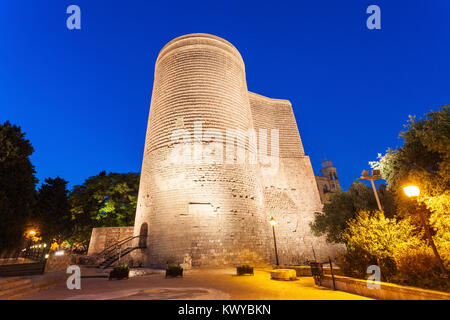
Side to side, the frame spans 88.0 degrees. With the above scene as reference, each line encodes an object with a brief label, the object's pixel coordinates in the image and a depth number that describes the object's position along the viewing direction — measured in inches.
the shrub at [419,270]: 203.3
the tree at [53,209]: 893.6
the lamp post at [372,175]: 405.3
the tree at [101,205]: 967.6
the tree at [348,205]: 517.5
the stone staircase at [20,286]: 241.6
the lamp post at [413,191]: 236.7
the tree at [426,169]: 308.0
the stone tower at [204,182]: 536.7
